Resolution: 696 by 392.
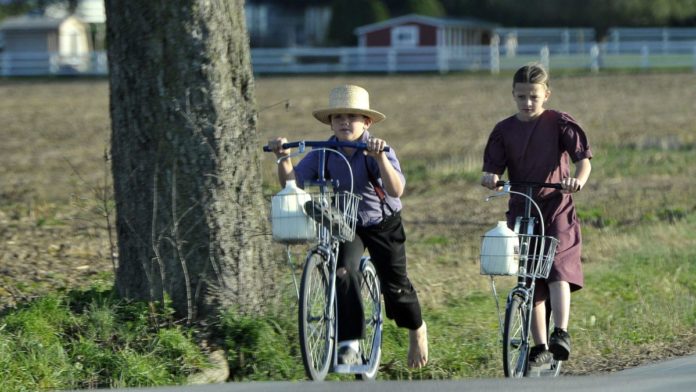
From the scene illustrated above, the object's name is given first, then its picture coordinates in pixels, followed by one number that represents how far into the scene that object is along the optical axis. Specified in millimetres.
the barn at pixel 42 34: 165125
